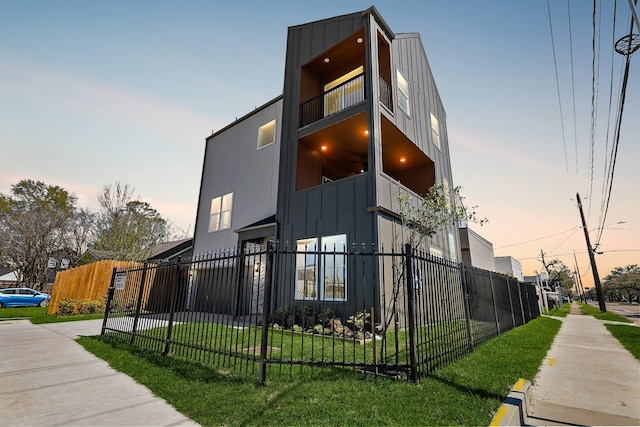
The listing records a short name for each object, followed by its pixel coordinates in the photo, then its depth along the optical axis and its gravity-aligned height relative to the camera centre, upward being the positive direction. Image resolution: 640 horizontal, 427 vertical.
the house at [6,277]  33.44 +1.00
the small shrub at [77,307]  13.51 -0.99
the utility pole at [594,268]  23.21 +2.26
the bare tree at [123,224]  24.95 +5.58
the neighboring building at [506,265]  30.50 +3.17
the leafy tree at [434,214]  7.99 +2.27
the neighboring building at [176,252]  19.16 +2.47
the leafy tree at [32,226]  27.56 +5.67
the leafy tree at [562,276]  64.25 +5.29
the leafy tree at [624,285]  61.35 +2.66
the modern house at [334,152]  9.59 +6.16
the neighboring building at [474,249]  21.09 +3.51
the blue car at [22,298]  19.83 -0.93
